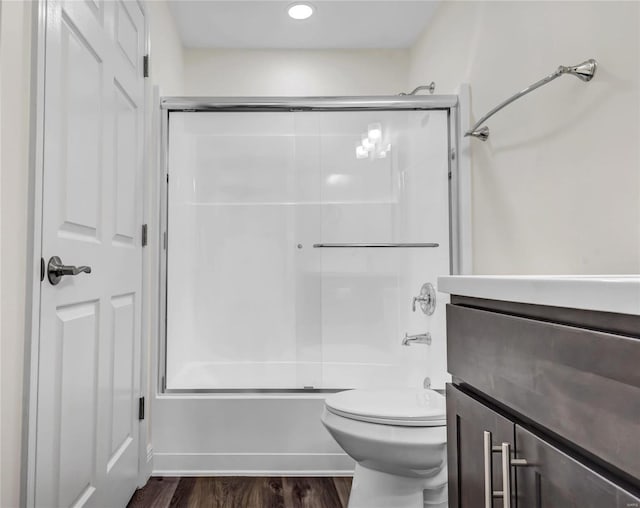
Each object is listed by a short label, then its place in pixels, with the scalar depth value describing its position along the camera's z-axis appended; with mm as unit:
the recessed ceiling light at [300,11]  2551
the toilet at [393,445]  1310
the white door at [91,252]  1079
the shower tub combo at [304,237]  2119
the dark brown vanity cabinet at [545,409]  462
